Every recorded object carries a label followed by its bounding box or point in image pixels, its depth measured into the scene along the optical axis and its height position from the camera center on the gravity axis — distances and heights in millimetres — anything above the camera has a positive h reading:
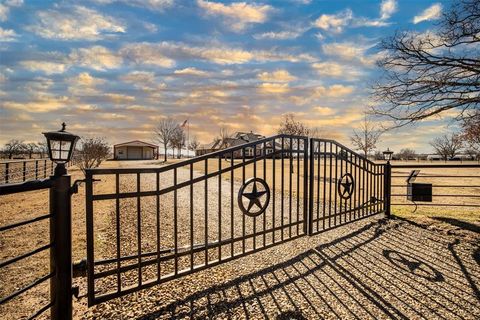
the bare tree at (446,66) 6613 +2185
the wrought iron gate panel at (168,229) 2915 -1374
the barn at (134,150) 56312 +1797
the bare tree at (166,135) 51456 +4384
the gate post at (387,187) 6832 -734
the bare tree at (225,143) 51831 +2883
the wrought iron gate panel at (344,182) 4988 -532
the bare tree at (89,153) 17162 +379
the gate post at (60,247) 2424 -767
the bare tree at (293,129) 34656 +3815
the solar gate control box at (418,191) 7336 -907
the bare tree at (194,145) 78894 +3788
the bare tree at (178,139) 53916 +3833
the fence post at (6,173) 12216 -601
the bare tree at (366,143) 31184 +1591
